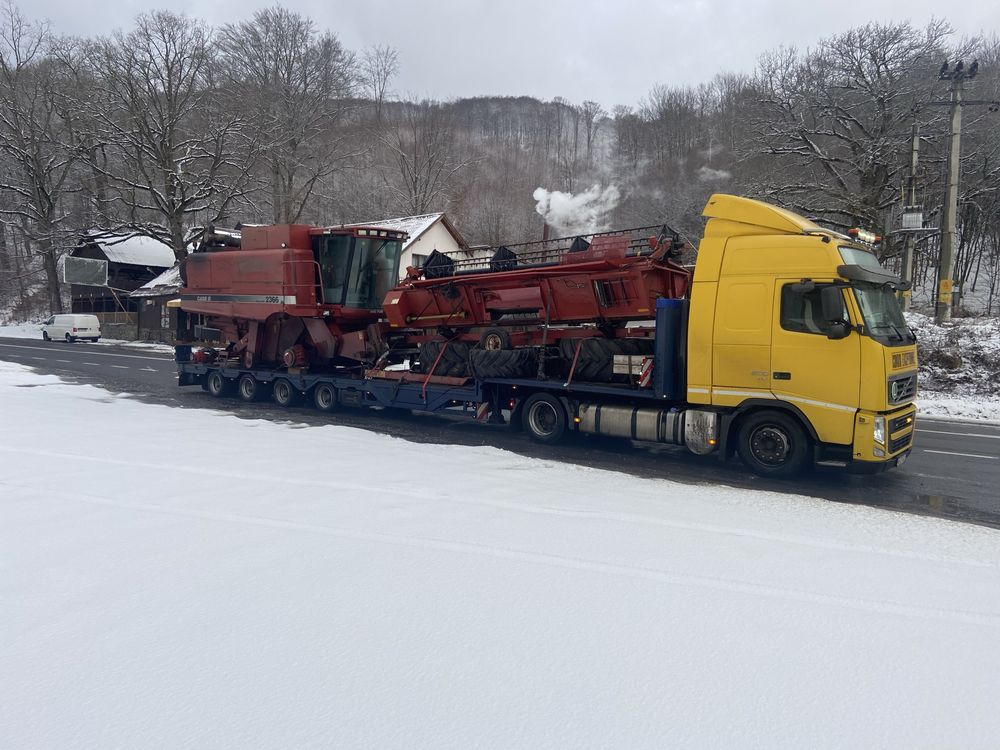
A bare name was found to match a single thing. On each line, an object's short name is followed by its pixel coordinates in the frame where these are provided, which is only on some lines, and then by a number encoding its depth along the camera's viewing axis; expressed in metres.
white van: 36.22
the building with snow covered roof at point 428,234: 35.69
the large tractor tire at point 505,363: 11.10
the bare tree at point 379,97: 53.84
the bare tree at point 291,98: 41.25
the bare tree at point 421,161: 49.59
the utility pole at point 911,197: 22.03
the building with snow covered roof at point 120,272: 45.75
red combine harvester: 13.98
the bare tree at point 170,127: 36.66
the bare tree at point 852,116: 27.48
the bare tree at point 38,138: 40.06
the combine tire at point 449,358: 12.01
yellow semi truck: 7.97
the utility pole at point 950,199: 20.33
